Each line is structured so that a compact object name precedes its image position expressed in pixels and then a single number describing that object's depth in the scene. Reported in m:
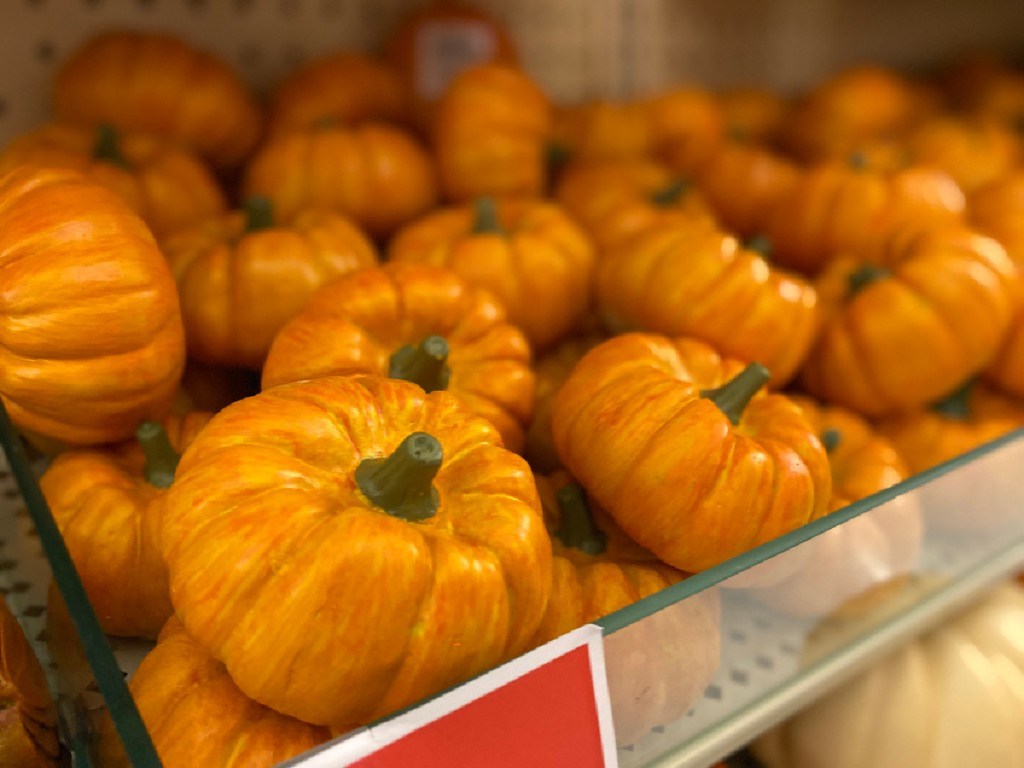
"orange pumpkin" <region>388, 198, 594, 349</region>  0.31
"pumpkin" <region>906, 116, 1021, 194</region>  0.45
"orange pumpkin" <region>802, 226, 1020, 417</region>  0.32
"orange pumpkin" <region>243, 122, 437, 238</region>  0.35
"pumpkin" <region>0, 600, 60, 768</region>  0.19
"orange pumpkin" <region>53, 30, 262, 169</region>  0.35
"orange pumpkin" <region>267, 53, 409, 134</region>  0.38
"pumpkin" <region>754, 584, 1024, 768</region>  0.28
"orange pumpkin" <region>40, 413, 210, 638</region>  0.22
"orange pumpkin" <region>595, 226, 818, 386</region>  0.29
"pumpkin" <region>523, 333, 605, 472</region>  0.28
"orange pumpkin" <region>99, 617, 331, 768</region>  0.17
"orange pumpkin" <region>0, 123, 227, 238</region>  0.30
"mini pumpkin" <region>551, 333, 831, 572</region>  0.21
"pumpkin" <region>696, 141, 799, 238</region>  0.43
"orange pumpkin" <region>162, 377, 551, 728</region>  0.16
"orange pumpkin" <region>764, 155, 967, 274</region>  0.37
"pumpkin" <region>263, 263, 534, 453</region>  0.23
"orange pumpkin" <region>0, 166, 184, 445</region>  0.21
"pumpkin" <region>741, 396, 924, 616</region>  0.22
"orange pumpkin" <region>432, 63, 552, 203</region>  0.36
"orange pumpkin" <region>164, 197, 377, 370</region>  0.27
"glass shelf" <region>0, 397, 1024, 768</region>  0.18
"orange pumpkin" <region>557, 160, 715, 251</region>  0.36
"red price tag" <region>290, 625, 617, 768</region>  0.15
